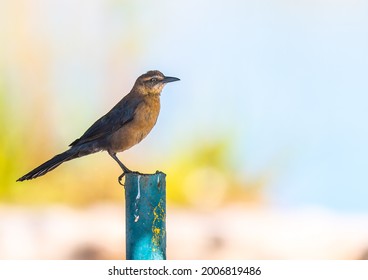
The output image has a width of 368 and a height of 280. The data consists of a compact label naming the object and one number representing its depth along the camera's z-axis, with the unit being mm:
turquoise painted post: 16187
